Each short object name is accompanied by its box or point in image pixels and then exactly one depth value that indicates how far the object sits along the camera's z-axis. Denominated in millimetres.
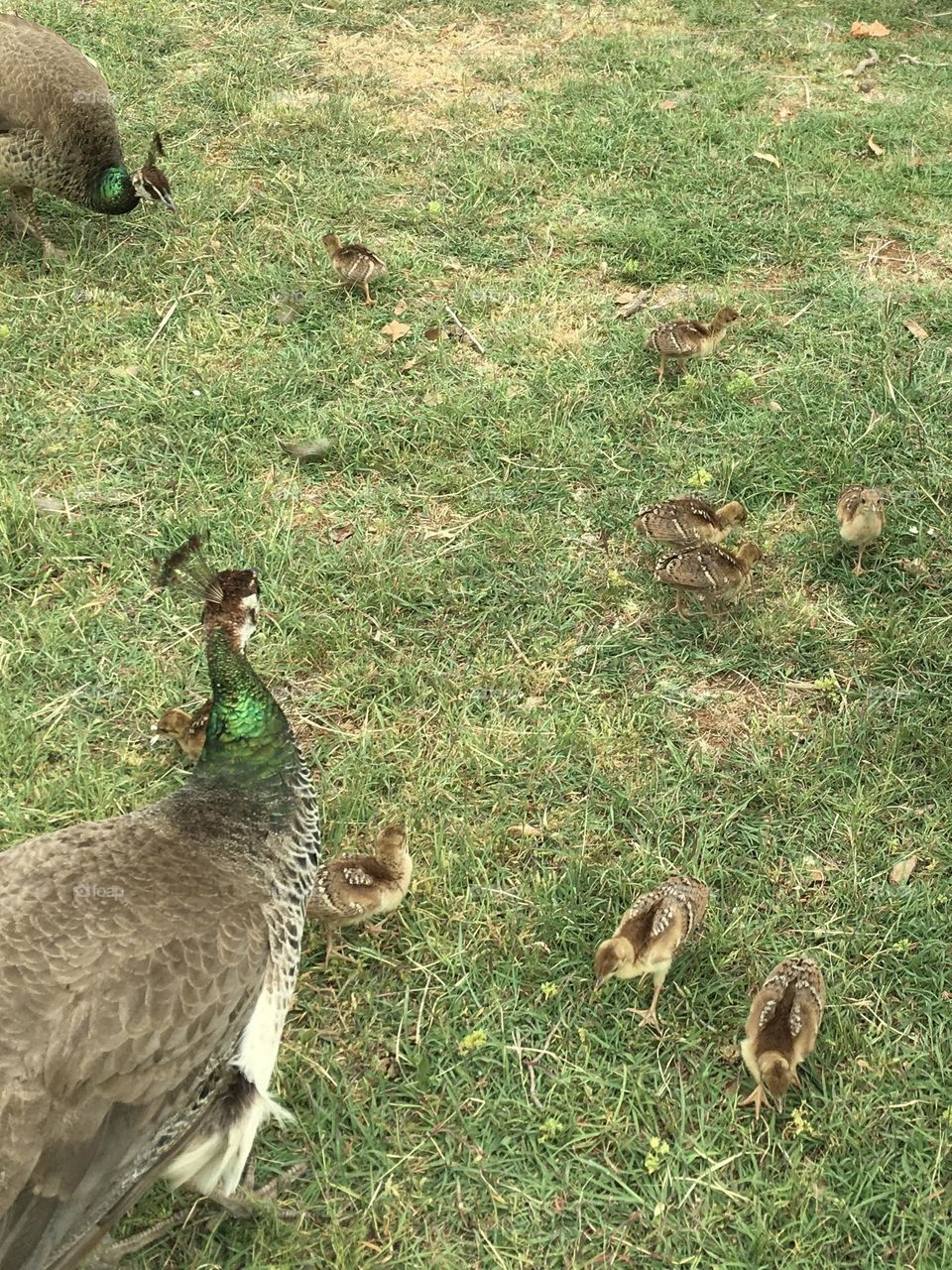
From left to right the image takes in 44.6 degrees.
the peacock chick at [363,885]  3092
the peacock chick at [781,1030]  2830
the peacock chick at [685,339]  4953
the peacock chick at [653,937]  2984
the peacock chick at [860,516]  4121
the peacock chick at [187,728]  3533
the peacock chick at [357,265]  5402
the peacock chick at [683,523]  4160
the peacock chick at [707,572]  3943
